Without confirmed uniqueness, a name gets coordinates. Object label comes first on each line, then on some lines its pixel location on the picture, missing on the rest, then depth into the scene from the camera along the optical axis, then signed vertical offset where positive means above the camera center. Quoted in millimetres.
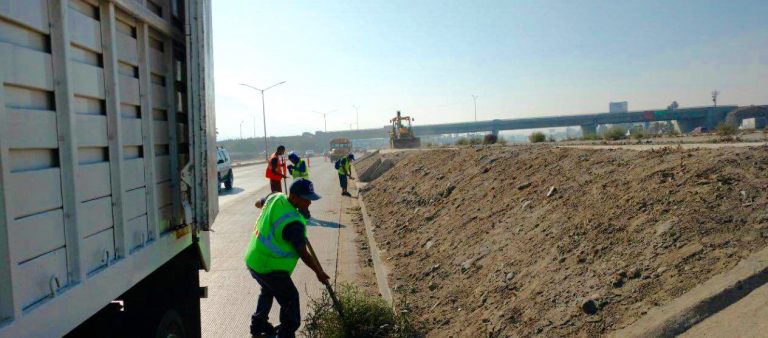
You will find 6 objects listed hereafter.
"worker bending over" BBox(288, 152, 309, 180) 13617 -612
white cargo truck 2178 -86
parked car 22844 -986
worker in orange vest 13461 -619
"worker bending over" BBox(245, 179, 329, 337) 4465 -866
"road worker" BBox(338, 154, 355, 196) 19319 -1058
